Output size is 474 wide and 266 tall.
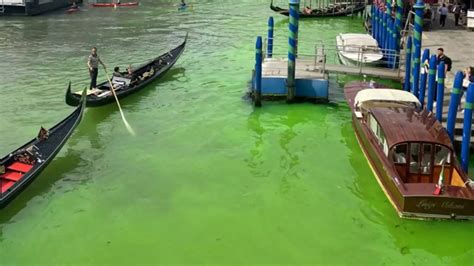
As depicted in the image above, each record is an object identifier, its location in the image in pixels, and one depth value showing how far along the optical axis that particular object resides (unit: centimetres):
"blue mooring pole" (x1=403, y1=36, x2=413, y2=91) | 1571
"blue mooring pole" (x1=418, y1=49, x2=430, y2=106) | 1355
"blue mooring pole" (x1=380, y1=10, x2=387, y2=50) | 2156
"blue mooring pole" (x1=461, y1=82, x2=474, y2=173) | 995
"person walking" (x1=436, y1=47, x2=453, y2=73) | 1403
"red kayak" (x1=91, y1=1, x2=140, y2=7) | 4243
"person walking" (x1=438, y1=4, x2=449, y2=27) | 2452
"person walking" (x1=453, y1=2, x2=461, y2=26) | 2548
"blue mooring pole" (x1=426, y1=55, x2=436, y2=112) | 1245
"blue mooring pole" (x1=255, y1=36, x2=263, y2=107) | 1498
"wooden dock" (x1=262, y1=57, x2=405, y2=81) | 1623
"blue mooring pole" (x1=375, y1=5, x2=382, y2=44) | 2306
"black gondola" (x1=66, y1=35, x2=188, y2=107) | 1499
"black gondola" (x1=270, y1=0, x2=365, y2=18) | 3472
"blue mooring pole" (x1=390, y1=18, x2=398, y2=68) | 1798
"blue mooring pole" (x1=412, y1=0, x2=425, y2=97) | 1423
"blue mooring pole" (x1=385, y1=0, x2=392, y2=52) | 2000
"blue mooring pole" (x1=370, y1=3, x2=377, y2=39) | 2491
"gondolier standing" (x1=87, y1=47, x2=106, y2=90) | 1628
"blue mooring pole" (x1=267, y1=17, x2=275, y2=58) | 1880
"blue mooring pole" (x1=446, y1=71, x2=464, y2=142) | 1070
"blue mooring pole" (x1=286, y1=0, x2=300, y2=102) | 1502
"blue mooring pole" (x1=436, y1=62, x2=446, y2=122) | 1166
